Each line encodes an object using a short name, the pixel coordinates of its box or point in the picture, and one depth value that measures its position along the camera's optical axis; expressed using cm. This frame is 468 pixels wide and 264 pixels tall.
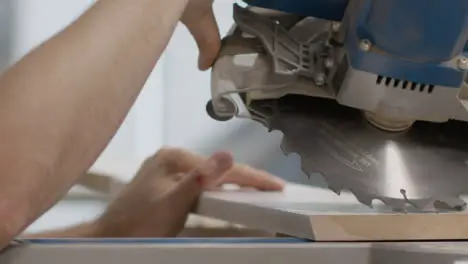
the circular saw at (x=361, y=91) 113
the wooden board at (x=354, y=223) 103
